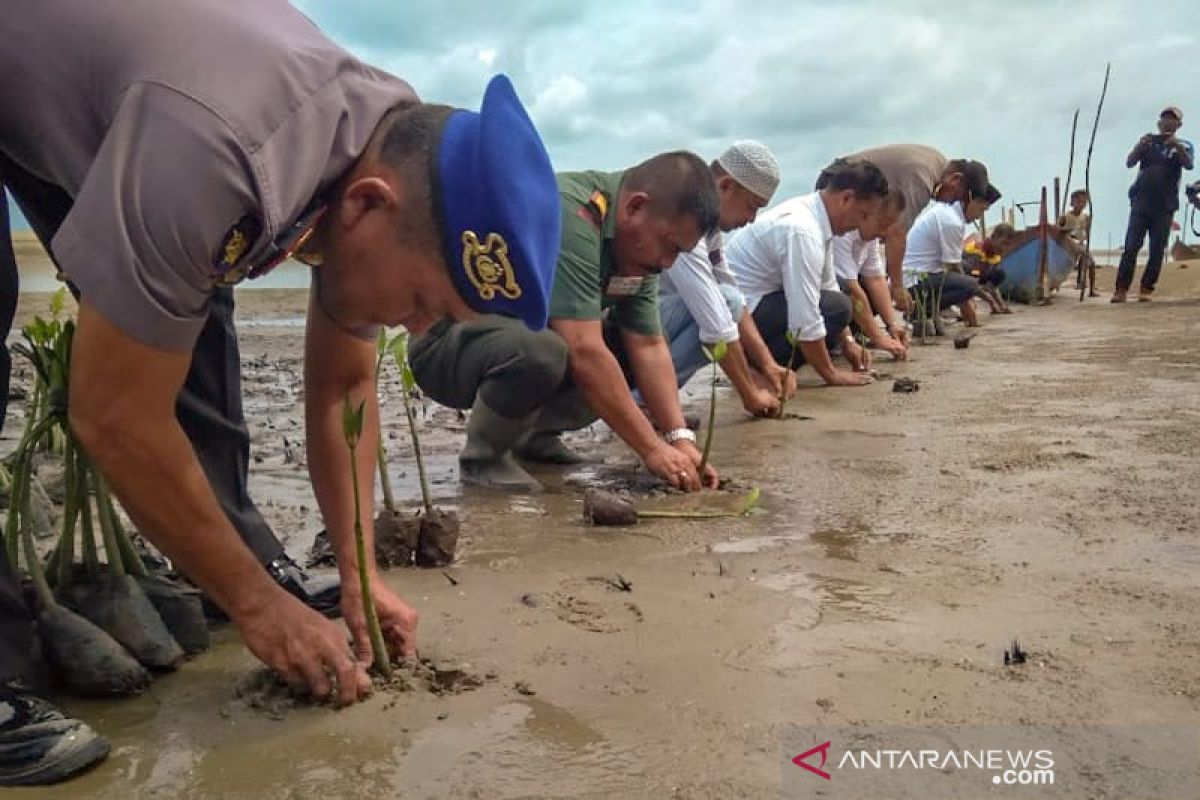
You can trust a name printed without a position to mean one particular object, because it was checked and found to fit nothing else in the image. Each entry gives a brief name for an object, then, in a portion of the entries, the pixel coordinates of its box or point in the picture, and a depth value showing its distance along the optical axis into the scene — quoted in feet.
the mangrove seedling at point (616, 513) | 10.19
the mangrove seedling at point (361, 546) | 5.87
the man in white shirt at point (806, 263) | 19.17
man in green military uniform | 11.77
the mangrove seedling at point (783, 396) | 16.71
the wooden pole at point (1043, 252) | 41.73
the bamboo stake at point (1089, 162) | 48.08
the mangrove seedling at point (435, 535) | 8.76
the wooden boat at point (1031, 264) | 42.78
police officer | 4.73
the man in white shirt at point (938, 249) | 30.48
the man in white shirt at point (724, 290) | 16.20
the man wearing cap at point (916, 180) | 28.25
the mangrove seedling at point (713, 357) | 11.68
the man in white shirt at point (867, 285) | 23.81
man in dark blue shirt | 37.70
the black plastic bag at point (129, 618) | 6.68
